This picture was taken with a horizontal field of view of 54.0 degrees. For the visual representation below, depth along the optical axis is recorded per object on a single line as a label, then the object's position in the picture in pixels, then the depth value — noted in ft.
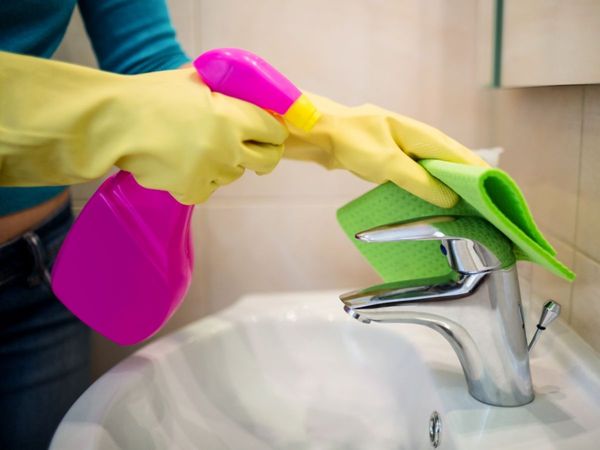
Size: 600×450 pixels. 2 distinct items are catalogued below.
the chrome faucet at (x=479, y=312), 1.49
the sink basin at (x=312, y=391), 1.46
